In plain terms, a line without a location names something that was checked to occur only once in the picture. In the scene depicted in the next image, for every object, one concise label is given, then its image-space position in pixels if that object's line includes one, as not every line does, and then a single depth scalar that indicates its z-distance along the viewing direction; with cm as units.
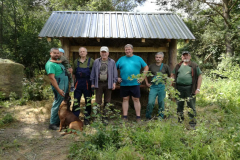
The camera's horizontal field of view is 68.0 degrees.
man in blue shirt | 445
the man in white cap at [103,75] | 432
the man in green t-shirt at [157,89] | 459
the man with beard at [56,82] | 398
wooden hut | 528
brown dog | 384
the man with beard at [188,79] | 434
